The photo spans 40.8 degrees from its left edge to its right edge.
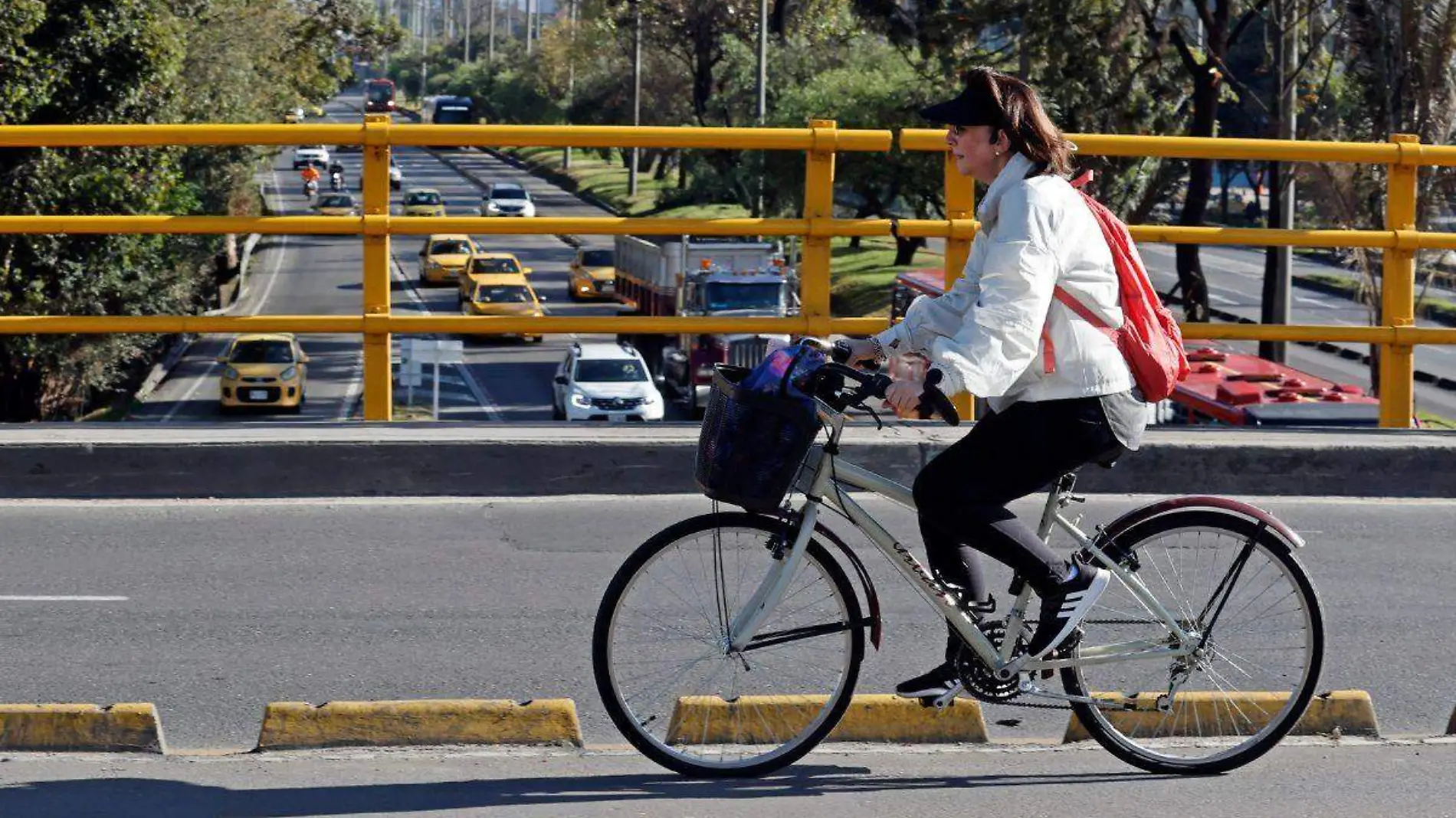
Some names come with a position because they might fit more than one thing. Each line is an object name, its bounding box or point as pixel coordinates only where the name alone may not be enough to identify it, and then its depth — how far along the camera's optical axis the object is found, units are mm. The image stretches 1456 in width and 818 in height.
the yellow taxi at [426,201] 70688
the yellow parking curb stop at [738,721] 5008
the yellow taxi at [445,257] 43219
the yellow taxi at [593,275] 41812
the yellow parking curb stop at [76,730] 5129
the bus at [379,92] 112500
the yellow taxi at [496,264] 43688
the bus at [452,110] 101812
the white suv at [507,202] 73375
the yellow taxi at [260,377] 38250
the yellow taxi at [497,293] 37875
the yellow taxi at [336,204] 68750
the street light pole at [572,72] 84825
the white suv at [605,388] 33688
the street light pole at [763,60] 50219
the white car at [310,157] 91438
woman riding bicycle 4516
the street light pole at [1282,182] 30203
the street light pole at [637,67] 67000
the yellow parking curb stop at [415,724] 5199
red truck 33812
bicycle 4848
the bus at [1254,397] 20891
